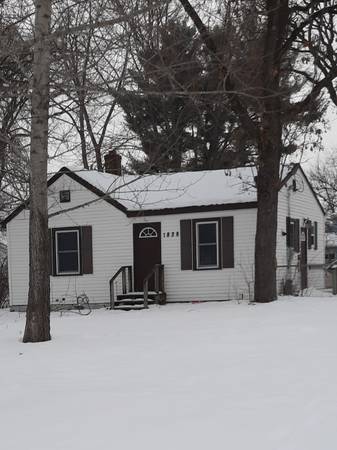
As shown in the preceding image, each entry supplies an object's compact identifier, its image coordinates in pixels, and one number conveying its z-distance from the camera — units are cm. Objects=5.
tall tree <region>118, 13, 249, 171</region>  2778
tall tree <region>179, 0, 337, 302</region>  1542
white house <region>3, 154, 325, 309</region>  1755
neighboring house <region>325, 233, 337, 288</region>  2458
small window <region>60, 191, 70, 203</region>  1870
